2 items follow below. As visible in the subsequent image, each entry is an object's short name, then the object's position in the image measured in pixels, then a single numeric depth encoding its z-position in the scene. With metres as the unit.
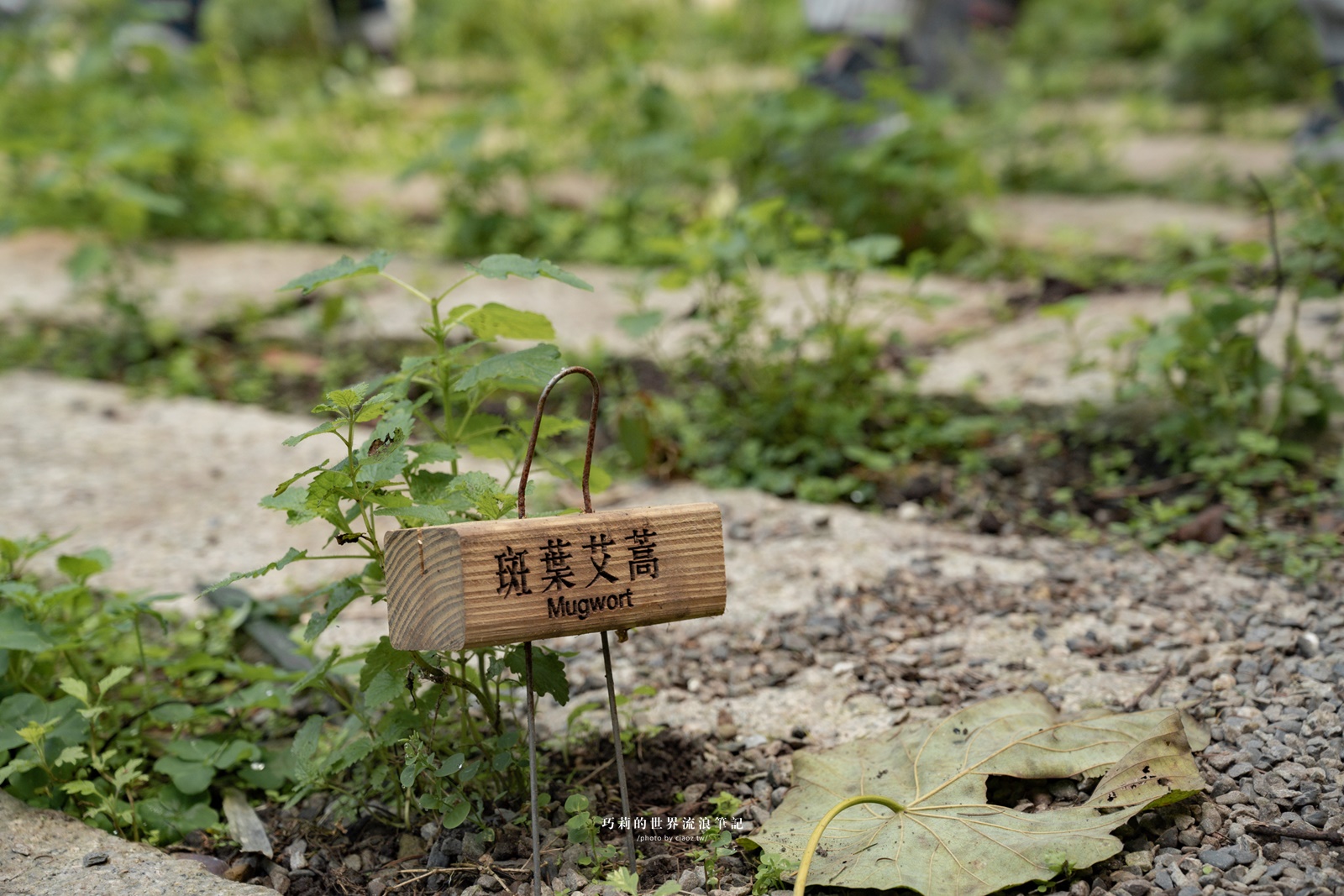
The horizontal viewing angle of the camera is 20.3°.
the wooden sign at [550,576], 1.54
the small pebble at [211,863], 1.64
